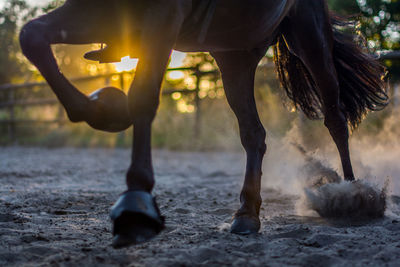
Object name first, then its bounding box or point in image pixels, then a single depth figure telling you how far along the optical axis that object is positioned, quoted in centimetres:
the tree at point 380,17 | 1179
